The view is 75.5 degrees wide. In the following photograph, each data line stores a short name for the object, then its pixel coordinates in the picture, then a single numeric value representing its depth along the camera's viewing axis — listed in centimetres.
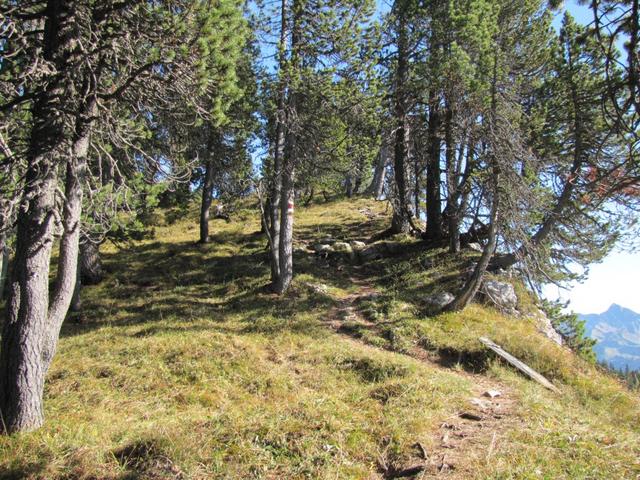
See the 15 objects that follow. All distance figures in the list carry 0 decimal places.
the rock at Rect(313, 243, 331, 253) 1901
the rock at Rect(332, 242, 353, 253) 1914
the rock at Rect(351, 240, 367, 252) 1958
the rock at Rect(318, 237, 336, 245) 2020
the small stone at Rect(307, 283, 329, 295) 1495
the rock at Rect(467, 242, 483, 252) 1696
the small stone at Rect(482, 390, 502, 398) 791
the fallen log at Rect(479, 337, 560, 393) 920
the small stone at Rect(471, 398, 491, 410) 724
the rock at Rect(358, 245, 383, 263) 1872
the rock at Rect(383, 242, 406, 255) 1877
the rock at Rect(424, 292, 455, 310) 1289
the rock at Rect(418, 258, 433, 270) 1609
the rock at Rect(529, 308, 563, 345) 1300
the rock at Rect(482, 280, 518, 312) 1314
